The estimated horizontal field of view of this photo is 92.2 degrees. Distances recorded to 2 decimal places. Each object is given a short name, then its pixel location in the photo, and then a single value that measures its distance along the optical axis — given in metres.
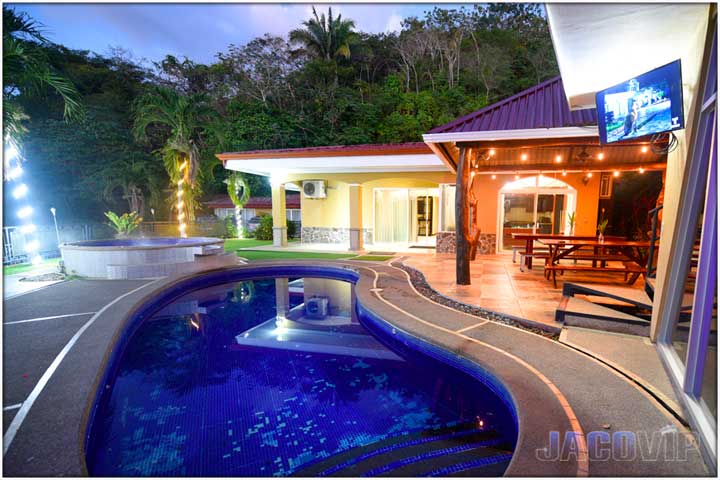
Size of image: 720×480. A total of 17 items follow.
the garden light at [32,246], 10.88
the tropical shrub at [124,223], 11.58
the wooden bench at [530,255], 8.11
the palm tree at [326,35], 25.81
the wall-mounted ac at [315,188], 14.90
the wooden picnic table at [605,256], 6.83
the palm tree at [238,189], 17.45
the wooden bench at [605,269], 6.42
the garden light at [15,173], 8.95
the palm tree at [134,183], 22.08
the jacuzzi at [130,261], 9.01
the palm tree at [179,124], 12.48
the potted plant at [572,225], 11.50
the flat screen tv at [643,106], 3.43
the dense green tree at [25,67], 6.43
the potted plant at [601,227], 8.16
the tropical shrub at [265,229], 17.98
